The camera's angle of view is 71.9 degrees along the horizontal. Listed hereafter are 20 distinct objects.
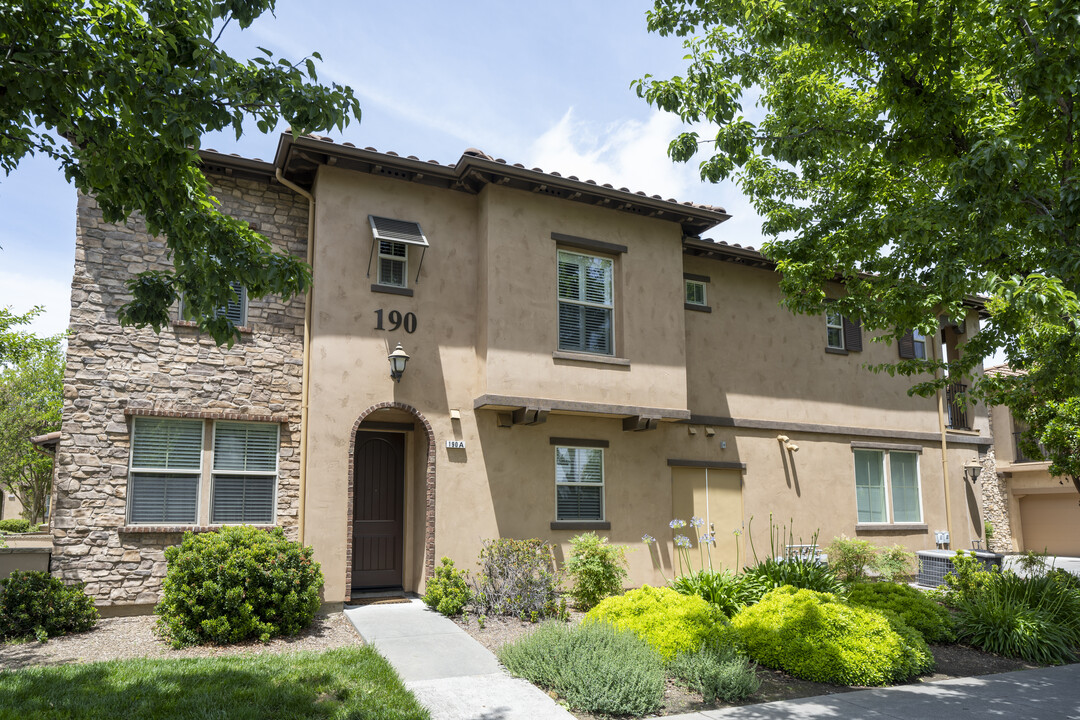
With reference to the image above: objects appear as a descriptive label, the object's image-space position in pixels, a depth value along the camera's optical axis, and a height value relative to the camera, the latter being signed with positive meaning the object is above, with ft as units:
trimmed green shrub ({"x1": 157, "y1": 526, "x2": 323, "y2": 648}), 28.73 -4.44
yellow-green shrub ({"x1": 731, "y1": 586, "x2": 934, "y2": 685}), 25.29 -5.90
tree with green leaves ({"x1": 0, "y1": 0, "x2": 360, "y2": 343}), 14.87 +7.86
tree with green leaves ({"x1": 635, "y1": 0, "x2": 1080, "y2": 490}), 20.94 +11.63
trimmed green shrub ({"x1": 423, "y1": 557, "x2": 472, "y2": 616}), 34.09 -5.35
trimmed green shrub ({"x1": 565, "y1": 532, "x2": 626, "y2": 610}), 36.60 -4.69
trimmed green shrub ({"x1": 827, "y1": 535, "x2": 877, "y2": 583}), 46.99 -5.33
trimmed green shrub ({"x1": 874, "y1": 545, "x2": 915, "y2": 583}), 48.98 -5.97
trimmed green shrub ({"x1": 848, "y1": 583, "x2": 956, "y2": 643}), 30.83 -5.61
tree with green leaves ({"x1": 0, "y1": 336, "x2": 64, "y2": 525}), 86.12 +7.43
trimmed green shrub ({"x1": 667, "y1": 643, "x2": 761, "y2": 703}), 23.43 -6.38
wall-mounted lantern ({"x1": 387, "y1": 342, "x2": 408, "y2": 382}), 37.09 +5.61
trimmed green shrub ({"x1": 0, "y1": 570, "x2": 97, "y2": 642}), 29.27 -5.16
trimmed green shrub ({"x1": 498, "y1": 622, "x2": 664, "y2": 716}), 21.99 -6.06
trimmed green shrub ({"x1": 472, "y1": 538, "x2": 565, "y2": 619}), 34.37 -5.05
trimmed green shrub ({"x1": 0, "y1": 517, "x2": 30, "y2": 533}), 80.16 -5.35
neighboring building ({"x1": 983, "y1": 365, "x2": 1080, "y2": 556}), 76.38 -3.21
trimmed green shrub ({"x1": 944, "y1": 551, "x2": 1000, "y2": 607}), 35.17 -5.21
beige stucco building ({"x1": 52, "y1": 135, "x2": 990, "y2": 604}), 34.83 +4.40
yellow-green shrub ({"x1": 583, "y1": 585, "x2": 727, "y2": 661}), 26.09 -5.27
